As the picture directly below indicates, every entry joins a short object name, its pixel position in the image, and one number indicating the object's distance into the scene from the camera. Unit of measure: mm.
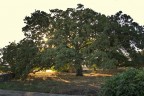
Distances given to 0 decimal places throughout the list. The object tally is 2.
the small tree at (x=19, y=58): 9238
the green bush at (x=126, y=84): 3606
